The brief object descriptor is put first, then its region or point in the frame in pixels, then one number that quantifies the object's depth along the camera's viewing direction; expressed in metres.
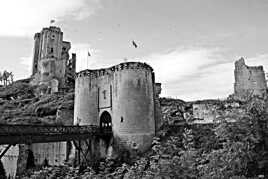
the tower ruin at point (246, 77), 43.94
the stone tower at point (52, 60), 57.06
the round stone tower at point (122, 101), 24.33
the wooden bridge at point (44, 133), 16.97
